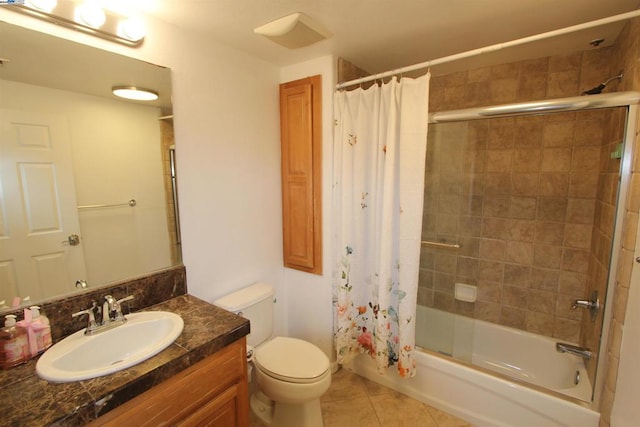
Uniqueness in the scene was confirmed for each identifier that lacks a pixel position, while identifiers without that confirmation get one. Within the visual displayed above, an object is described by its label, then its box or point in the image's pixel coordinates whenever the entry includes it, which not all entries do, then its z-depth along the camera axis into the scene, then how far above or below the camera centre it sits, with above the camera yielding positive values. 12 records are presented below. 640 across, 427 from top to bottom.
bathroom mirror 1.12 +0.03
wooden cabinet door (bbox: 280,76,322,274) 2.06 +0.05
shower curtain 1.70 -0.26
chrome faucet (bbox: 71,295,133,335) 1.22 -0.60
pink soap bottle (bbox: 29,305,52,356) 1.10 -0.57
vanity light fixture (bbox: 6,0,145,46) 1.14 +0.67
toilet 1.55 -1.05
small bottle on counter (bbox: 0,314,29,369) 1.00 -0.58
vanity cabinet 0.96 -0.82
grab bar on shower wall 2.29 -0.53
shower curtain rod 1.22 +0.62
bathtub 1.56 -1.26
